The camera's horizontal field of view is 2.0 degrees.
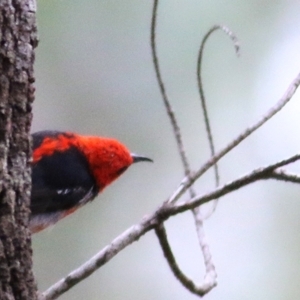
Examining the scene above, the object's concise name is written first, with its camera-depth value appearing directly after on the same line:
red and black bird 4.66
